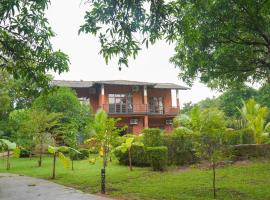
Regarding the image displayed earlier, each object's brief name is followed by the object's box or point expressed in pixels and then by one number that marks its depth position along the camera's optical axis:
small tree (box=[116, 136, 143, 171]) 7.80
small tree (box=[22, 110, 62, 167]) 10.60
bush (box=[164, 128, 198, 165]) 10.58
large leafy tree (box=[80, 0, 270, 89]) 3.60
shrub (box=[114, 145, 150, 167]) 10.36
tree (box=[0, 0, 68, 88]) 4.35
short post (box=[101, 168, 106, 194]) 6.38
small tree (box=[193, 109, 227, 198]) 6.04
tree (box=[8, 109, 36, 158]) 10.97
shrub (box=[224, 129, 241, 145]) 11.91
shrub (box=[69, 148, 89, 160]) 12.90
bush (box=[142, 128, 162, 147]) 10.61
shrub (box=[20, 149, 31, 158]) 15.10
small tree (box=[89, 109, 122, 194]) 7.21
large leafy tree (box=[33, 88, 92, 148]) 15.10
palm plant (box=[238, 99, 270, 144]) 11.45
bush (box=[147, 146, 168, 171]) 9.40
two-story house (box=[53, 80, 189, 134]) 20.10
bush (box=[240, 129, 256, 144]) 11.88
